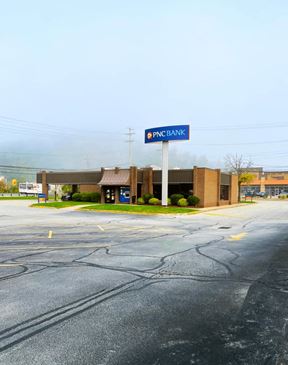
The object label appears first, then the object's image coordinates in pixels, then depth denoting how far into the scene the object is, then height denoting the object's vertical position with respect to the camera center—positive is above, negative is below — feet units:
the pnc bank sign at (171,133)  120.37 +18.11
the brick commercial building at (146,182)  137.08 +0.24
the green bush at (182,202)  130.82 -7.35
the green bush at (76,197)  162.33 -7.52
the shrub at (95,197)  157.60 -7.17
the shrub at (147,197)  138.74 -5.94
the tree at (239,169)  220.02 +11.43
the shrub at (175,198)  134.53 -5.96
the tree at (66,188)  262.96 -5.30
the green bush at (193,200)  130.93 -6.55
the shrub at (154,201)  134.31 -7.33
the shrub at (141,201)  139.13 -7.67
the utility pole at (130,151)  245.98 +22.41
